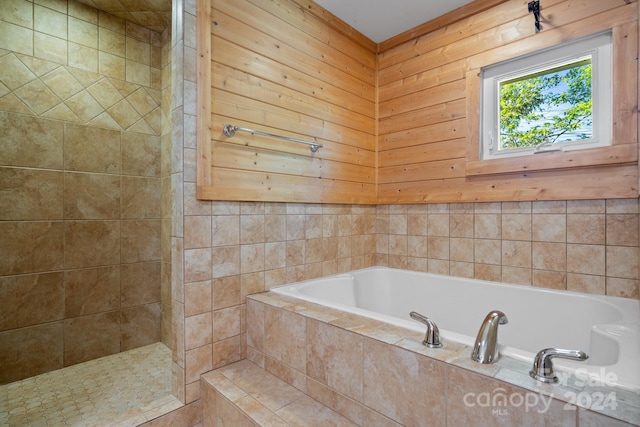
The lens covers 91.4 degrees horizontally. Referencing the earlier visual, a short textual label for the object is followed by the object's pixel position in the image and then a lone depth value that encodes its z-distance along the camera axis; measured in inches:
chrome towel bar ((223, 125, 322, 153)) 66.9
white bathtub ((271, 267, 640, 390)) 41.1
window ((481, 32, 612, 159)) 69.2
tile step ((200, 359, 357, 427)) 47.3
